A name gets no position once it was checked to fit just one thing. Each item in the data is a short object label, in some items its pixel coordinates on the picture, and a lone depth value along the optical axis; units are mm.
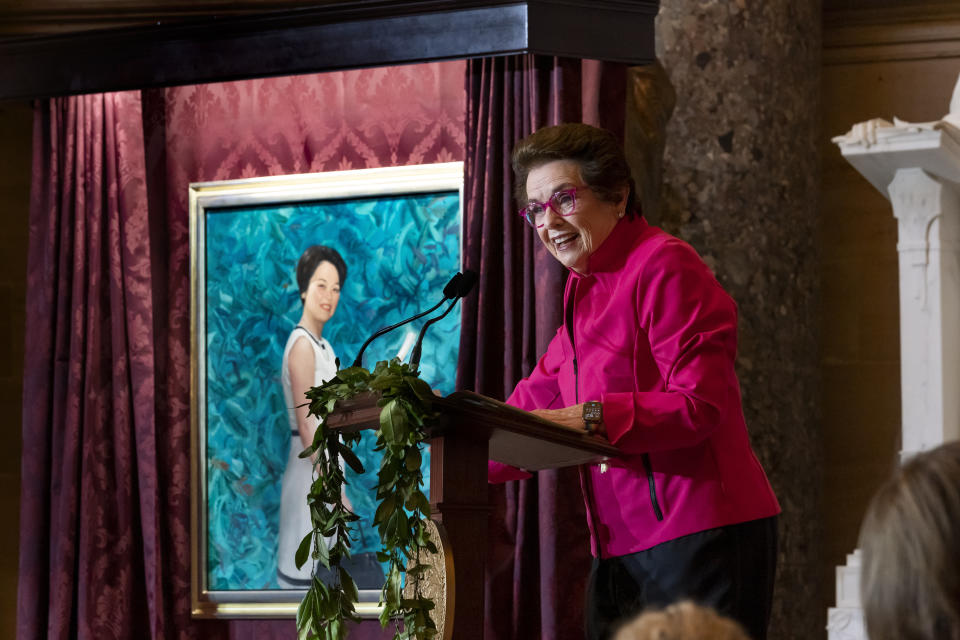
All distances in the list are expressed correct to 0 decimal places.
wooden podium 4699
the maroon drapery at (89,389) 9500
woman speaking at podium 4906
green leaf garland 4664
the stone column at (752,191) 9742
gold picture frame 9461
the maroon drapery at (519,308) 8359
